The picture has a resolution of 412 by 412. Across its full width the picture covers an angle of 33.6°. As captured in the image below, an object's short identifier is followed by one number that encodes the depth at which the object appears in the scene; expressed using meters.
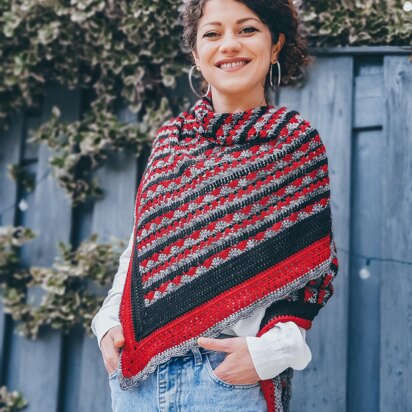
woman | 1.68
